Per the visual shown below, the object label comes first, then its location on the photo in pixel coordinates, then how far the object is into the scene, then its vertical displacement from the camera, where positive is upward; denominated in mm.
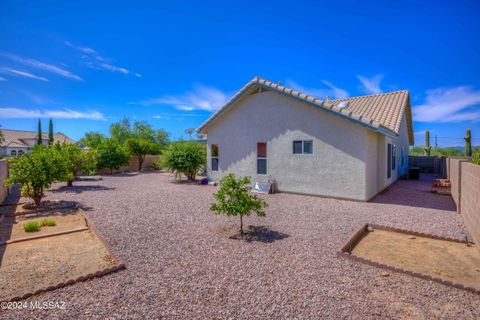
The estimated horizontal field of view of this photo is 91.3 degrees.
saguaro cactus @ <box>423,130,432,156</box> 25727 +1580
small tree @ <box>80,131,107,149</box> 48375 +5136
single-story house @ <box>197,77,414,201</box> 10102 +948
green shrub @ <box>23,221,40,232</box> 6496 -1809
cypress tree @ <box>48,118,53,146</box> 45688 +6523
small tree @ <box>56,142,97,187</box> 14245 +166
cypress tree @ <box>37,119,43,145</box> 41616 +5926
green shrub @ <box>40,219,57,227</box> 7081 -1859
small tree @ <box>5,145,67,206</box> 8898 -380
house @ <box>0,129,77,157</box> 43094 +4543
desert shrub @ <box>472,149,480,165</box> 6838 +22
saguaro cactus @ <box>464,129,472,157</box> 17578 +1135
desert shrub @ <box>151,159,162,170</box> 27622 -489
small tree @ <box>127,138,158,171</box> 26047 +1475
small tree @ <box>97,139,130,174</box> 22500 +617
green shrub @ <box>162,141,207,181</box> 16562 +250
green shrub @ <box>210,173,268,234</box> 6000 -1021
